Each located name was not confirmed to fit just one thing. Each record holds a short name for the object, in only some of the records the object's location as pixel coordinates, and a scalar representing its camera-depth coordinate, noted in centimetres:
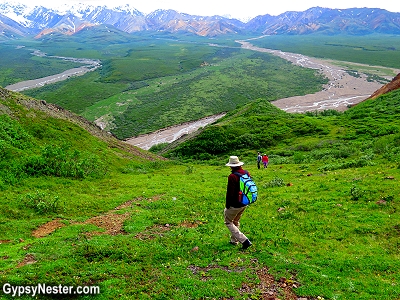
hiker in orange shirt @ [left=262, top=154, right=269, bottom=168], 3818
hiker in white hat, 1262
